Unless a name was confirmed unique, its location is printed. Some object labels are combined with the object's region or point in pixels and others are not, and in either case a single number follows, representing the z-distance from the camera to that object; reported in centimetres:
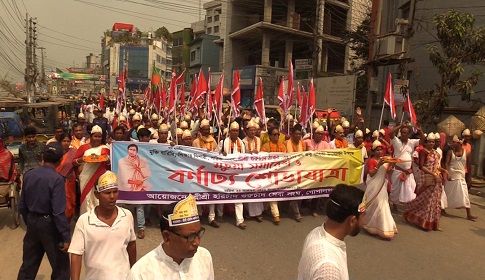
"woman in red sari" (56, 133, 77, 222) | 520
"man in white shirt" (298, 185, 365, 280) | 206
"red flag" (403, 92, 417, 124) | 907
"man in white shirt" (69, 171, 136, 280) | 281
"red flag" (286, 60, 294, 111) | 998
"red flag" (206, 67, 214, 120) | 1072
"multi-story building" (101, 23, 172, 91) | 7875
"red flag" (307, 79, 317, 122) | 999
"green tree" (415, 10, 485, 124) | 1136
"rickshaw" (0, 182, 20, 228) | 604
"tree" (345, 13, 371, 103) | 2650
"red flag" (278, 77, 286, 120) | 1041
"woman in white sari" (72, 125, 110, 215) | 499
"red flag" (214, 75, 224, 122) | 967
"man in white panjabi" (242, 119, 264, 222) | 685
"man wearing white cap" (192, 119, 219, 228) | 680
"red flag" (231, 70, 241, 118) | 989
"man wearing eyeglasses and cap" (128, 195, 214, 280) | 185
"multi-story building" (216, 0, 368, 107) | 3234
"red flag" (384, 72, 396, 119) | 920
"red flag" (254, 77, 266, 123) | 997
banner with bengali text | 610
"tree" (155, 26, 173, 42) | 8894
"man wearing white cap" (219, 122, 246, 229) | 663
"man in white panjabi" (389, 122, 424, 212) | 744
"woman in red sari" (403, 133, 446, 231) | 675
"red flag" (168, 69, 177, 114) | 1118
